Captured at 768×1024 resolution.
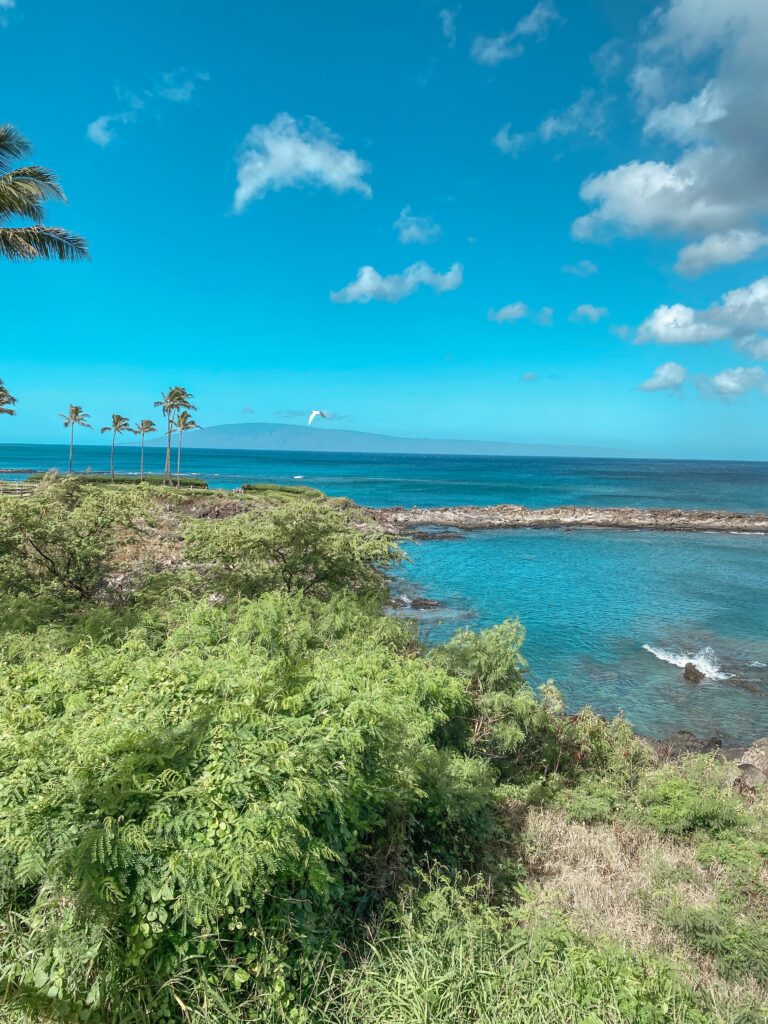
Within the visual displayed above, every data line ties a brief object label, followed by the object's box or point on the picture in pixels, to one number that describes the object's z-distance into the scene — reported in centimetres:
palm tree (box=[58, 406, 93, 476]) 6544
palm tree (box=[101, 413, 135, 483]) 6875
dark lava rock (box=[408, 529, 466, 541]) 5088
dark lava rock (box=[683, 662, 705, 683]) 2075
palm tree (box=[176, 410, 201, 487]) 6919
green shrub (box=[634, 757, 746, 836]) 952
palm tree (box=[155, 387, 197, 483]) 6614
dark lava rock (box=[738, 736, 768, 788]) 1304
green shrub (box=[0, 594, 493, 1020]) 428
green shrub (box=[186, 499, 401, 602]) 1599
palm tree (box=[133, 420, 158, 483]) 7195
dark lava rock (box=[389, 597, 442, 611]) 2941
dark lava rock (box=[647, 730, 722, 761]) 1529
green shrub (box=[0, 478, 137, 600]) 1407
